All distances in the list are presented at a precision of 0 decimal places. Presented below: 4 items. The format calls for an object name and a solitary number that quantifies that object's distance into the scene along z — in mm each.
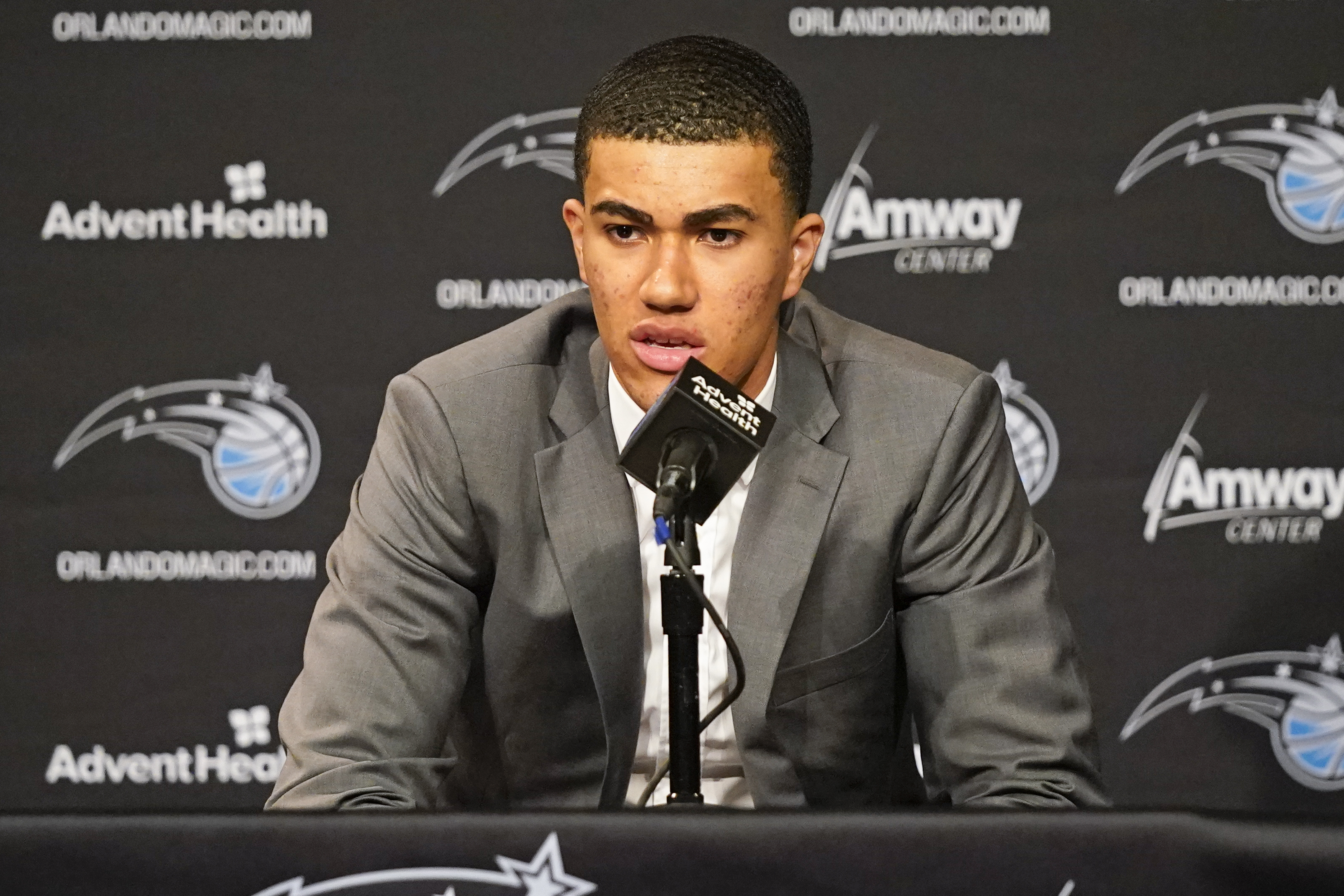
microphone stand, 7970
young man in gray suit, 8996
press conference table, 5909
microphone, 8198
